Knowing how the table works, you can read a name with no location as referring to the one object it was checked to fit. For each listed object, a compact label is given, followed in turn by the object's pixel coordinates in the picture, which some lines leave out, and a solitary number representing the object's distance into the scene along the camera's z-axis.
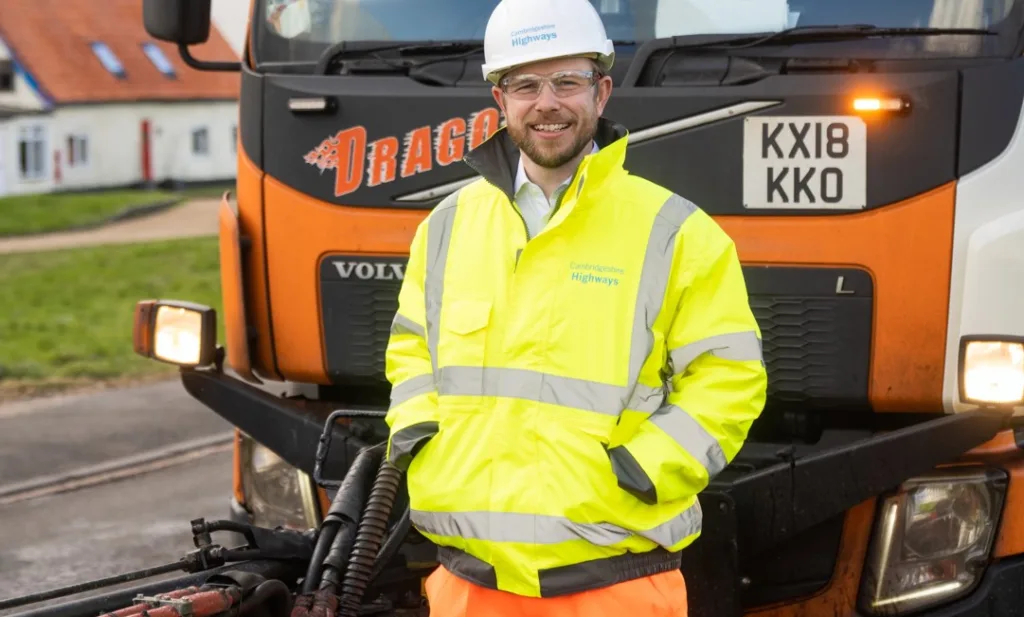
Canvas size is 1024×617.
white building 53.09
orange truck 4.22
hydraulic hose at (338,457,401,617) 4.13
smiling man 3.28
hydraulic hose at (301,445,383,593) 4.17
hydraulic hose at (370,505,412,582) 4.30
